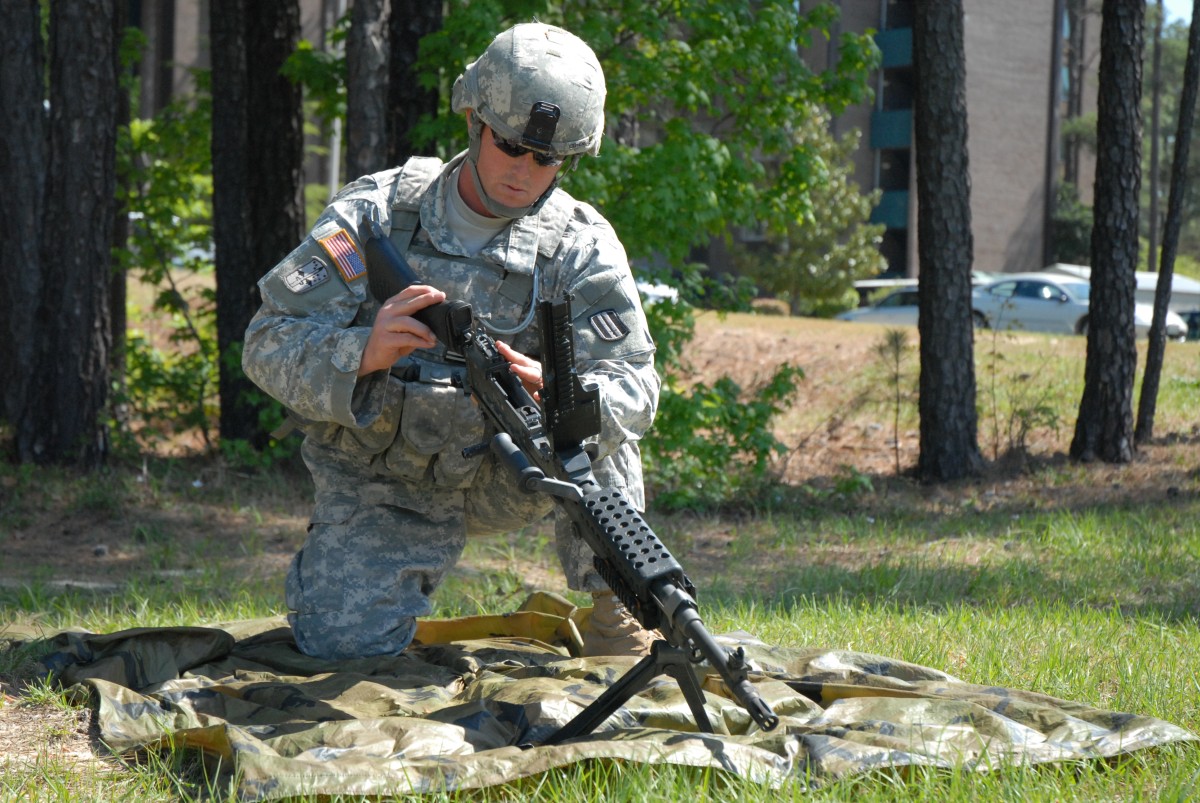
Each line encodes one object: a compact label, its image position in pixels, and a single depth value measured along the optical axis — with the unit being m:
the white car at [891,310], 45.61
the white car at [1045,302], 43.94
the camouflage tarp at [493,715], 5.36
